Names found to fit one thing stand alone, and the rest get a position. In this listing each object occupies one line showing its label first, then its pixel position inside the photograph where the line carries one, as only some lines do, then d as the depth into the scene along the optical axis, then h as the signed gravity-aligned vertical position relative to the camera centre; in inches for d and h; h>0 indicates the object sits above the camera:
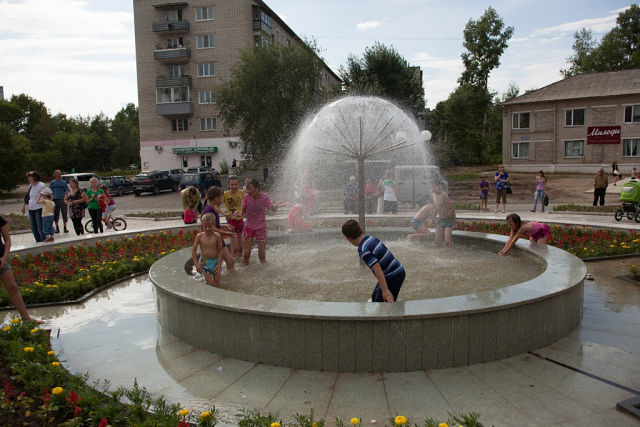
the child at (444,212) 363.3 -36.3
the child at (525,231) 301.6 -44.6
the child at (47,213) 457.2 -39.0
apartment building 1740.9 +414.7
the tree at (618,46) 2086.6 +548.8
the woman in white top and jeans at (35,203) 448.5 -27.9
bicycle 581.4 -64.8
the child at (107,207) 550.6 -41.1
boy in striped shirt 180.5 -38.5
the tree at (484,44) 2030.0 +557.1
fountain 162.2 -60.7
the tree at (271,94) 1256.8 +218.7
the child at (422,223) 403.2 -48.8
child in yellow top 330.3 -26.7
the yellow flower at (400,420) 121.0 -67.7
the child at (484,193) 754.2 -43.5
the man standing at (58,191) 540.7 -19.6
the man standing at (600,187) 741.9 -36.9
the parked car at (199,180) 997.8 -19.0
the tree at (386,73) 1498.5 +321.1
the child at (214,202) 295.6 -20.1
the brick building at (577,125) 1411.2 +133.9
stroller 562.0 -43.6
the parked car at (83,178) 1281.6 -10.5
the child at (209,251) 248.7 -44.0
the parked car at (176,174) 1465.4 -4.6
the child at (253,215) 306.9 -30.2
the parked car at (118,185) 1352.1 -33.8
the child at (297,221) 438.9 -49.9
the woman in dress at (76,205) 501.0 -34.1
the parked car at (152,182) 1296.8 -27.5
